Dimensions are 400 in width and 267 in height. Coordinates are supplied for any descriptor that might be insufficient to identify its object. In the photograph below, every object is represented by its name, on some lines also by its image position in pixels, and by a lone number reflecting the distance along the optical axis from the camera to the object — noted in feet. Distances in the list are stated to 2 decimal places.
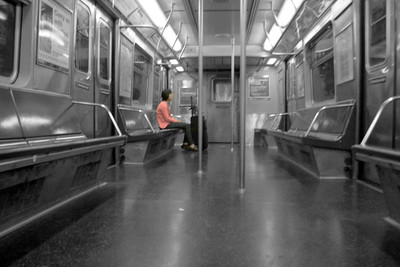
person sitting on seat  18.38
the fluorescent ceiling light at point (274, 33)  20.82
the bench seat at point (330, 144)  10.08
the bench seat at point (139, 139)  13.58
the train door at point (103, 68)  12.23
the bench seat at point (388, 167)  4.54
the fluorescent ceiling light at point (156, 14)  15.68
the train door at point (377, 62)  8.52
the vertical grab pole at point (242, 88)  8.30
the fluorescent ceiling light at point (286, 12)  16.29
